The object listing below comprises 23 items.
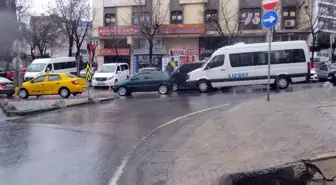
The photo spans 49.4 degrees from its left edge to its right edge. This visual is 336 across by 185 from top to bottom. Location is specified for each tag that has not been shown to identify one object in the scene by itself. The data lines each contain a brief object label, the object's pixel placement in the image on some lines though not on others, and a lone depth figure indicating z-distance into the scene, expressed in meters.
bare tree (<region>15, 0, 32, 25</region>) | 38.25
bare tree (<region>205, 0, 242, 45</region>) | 37.28
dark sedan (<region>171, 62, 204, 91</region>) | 22.33
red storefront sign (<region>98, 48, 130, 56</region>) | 41.84
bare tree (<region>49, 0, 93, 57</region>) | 41.41
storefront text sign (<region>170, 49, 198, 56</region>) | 38.54
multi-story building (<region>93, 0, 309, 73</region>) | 37.06
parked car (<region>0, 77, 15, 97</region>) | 22.91
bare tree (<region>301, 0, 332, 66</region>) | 35.88
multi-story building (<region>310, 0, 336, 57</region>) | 38.44
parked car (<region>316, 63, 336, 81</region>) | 28.19
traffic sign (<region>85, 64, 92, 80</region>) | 18.86
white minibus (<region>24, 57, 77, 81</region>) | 30.78
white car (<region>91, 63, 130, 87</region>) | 28.00
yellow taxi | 21.38
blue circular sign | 11.40
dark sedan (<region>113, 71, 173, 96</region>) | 21.38
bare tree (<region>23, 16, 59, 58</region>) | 45.03
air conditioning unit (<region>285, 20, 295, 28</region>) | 36.69
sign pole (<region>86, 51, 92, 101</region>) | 18.86
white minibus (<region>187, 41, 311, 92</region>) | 19.58
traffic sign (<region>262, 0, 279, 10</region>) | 11.30
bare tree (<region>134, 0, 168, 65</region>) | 37.97
